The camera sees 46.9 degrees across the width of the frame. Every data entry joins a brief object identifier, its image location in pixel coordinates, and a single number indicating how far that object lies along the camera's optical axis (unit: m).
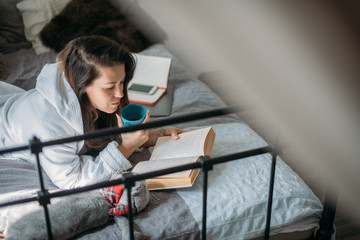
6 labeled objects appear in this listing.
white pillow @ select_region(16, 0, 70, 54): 2.37
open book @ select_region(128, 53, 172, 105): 1.86
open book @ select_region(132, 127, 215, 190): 1.19
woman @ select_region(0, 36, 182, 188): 1.21
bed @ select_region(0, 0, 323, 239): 1.04
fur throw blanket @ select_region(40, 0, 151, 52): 2.32
